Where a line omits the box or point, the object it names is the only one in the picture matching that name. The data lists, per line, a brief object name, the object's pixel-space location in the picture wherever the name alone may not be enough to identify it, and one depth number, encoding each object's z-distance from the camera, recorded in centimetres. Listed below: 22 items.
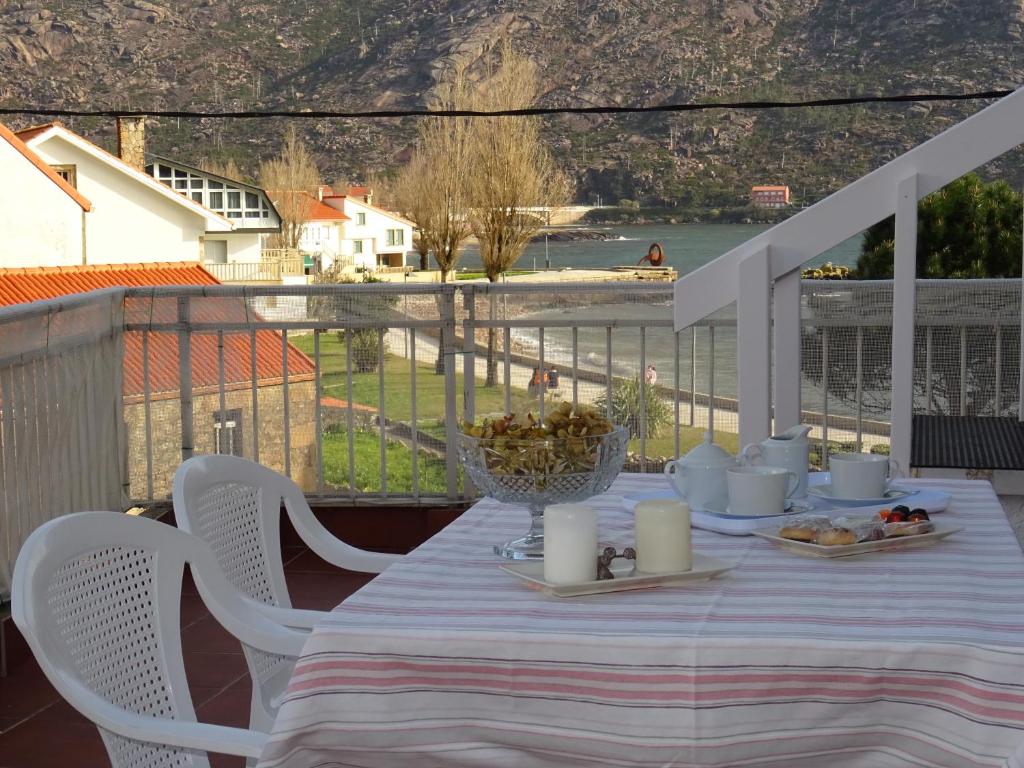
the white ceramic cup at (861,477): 200
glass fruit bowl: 171
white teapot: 194
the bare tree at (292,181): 5256
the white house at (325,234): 5909
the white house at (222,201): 4697
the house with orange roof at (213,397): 423
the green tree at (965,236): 945
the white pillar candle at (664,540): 156
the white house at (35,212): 2516
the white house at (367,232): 6212
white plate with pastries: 165
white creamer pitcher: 202
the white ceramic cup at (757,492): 187
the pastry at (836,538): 166
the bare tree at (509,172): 2995
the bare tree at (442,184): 3200
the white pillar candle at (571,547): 152
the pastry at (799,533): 168
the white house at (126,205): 3528
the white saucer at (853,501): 198
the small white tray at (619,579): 150
